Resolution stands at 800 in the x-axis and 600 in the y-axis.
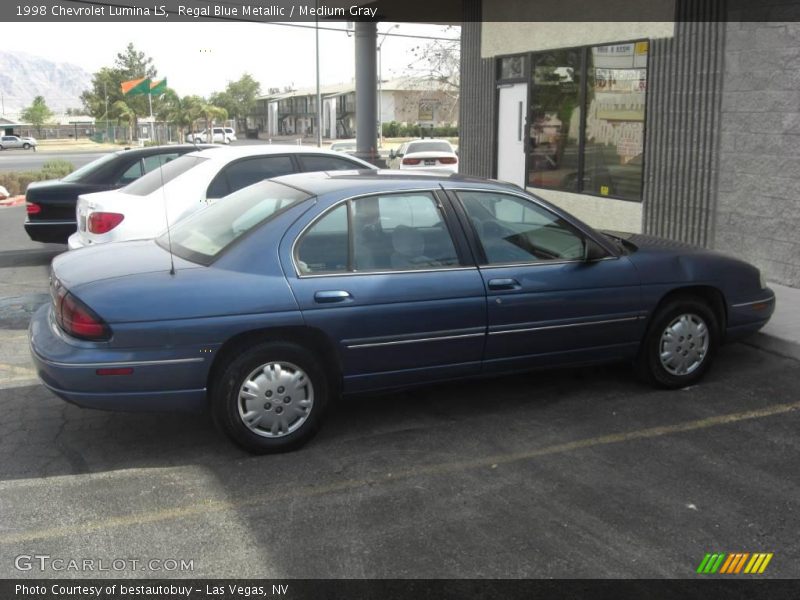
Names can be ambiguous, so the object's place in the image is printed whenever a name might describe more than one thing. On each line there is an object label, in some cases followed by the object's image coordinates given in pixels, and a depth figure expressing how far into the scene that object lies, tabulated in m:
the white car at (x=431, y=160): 22.41
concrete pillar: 16.28
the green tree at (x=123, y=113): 50.31
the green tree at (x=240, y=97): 90.75
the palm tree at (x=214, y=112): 55.59
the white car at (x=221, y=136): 55.06
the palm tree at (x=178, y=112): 52.92
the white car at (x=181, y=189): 8.19
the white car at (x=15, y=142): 66.31
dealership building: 8.73
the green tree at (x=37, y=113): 93.12
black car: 10.83
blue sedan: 4.64
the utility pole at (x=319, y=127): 41.41
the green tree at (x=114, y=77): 75.06
